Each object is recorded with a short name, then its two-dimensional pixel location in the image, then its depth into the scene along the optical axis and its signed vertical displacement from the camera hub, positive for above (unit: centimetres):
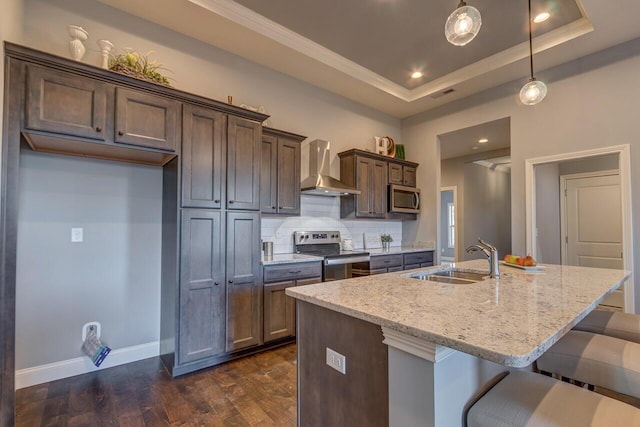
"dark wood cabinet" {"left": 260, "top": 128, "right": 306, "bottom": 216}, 335 +57
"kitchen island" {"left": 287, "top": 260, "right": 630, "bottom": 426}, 94 -40
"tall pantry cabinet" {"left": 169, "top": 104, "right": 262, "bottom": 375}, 256 -15
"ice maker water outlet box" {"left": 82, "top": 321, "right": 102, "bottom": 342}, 251 -89
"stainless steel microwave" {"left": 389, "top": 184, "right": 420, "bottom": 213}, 475 +37
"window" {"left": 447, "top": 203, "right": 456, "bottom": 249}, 834 -5
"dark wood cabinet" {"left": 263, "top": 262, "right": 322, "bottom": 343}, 303 -79
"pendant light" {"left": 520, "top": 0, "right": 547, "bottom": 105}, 253 +109
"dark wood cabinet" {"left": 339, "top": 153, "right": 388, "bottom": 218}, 434 +55
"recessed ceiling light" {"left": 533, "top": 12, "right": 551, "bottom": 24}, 295 +202
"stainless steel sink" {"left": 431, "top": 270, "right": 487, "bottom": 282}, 220 -40
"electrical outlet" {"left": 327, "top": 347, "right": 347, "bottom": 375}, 132 -62
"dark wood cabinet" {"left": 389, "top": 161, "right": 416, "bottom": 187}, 483 +79
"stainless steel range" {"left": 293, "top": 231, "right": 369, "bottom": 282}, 354 -40
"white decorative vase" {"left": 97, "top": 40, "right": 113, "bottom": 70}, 234 +135
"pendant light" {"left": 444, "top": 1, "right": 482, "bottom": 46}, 179 +119
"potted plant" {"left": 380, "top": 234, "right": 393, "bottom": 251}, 484 -31
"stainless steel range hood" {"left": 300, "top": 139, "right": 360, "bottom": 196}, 382 +63
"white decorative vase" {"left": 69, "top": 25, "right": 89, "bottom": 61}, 220 +132
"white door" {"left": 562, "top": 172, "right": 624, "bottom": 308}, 466 -4
